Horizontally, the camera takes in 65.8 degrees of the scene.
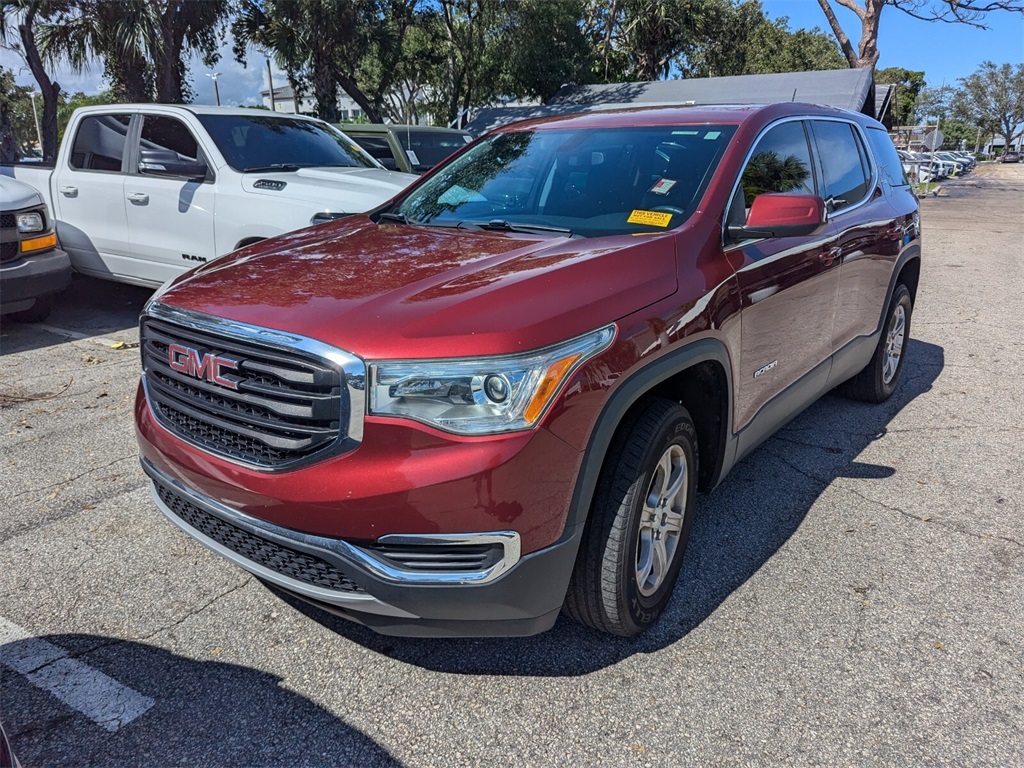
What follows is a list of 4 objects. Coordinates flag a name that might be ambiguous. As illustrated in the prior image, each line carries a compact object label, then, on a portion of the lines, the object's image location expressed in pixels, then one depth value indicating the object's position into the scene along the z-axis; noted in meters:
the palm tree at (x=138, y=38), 15.59
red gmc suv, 2.16
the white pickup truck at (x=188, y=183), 6.00
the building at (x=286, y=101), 57.72
